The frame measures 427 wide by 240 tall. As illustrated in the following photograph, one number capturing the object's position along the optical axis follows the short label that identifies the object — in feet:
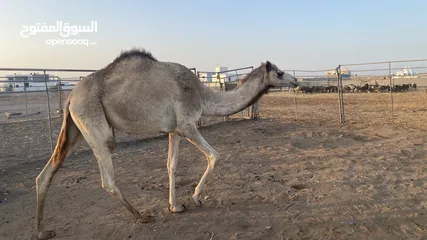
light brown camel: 15.57
